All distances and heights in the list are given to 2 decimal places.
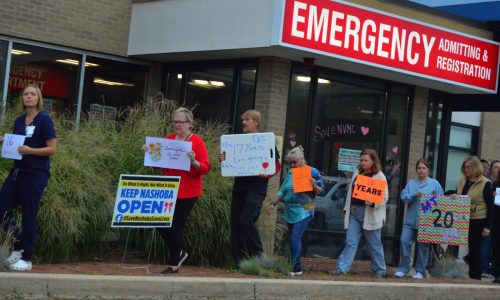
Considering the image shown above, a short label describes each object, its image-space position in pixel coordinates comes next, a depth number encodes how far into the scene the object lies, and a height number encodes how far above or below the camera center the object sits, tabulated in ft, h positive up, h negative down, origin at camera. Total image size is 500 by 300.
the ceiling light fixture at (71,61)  43.52 +5.08
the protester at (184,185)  28.35 -0.46
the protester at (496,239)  37.57 -1.68
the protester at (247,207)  30.71 -1.10
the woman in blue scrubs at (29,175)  25.20 -0.61
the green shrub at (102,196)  29.84 -1.19
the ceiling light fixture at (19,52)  41.68 +5.09
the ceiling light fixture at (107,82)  44.65 +4.35
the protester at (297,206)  33.06 -0.96
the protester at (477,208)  37.96 -0.33
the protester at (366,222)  35.47 -1.40
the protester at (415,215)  37.58 -0.99
